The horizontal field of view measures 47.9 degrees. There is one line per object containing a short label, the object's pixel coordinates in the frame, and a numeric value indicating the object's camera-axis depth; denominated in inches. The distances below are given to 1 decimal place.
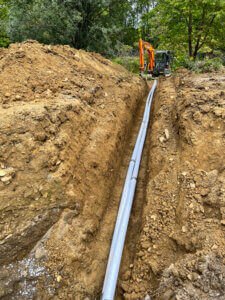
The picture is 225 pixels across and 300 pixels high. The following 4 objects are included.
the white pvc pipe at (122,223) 128.4
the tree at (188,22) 414.0
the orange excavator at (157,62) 514.9
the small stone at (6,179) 148.2
